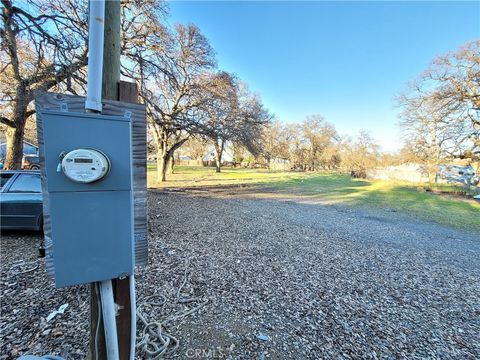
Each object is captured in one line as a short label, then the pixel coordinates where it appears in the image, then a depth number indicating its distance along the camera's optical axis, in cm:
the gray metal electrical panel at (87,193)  90
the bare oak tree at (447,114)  1361
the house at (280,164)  4450
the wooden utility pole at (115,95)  112
